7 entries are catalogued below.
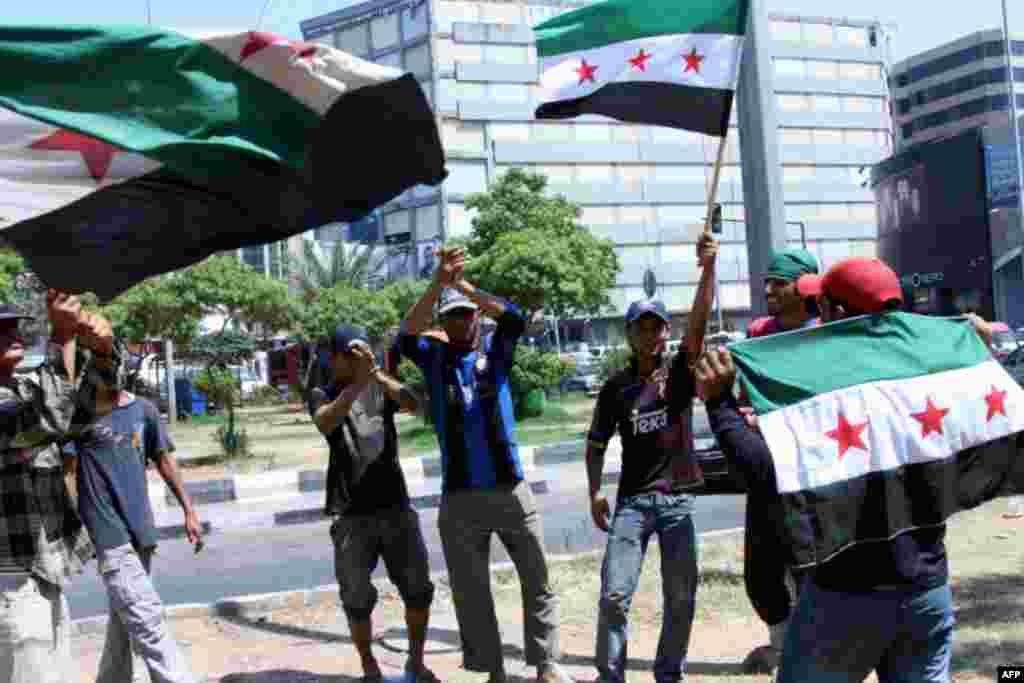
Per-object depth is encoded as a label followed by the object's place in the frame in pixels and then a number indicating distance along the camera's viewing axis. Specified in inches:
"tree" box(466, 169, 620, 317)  1285.7
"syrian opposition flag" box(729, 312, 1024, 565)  138.1
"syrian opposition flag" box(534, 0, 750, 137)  223.9
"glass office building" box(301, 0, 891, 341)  2743.6
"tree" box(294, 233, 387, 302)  2044.8
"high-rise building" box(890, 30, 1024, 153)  3848.4
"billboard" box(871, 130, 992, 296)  1685.5
